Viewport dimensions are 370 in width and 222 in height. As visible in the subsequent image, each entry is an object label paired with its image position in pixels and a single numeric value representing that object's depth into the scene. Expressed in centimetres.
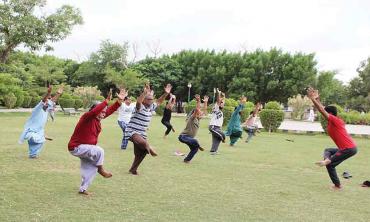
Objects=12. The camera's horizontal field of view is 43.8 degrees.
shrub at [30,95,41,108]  4435
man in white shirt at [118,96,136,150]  1389
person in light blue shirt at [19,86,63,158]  1053
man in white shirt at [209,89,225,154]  1324
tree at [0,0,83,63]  2703
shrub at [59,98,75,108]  4275
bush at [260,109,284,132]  2581
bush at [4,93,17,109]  3751
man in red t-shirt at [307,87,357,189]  838
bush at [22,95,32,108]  4201
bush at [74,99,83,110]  4458
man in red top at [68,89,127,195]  683
